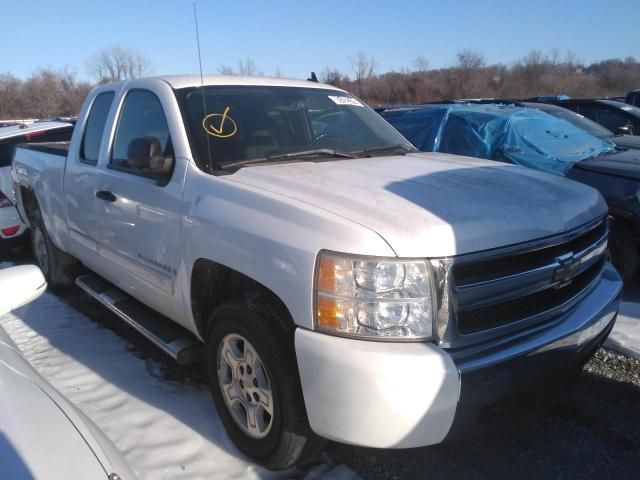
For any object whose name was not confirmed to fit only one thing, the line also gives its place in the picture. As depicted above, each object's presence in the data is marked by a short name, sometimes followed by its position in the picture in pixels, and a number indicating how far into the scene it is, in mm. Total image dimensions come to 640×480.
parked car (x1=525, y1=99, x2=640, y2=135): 8906
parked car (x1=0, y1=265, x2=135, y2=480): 1236
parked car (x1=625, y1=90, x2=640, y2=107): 13468
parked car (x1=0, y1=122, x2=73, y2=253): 6117
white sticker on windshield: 3838
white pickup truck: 1963
